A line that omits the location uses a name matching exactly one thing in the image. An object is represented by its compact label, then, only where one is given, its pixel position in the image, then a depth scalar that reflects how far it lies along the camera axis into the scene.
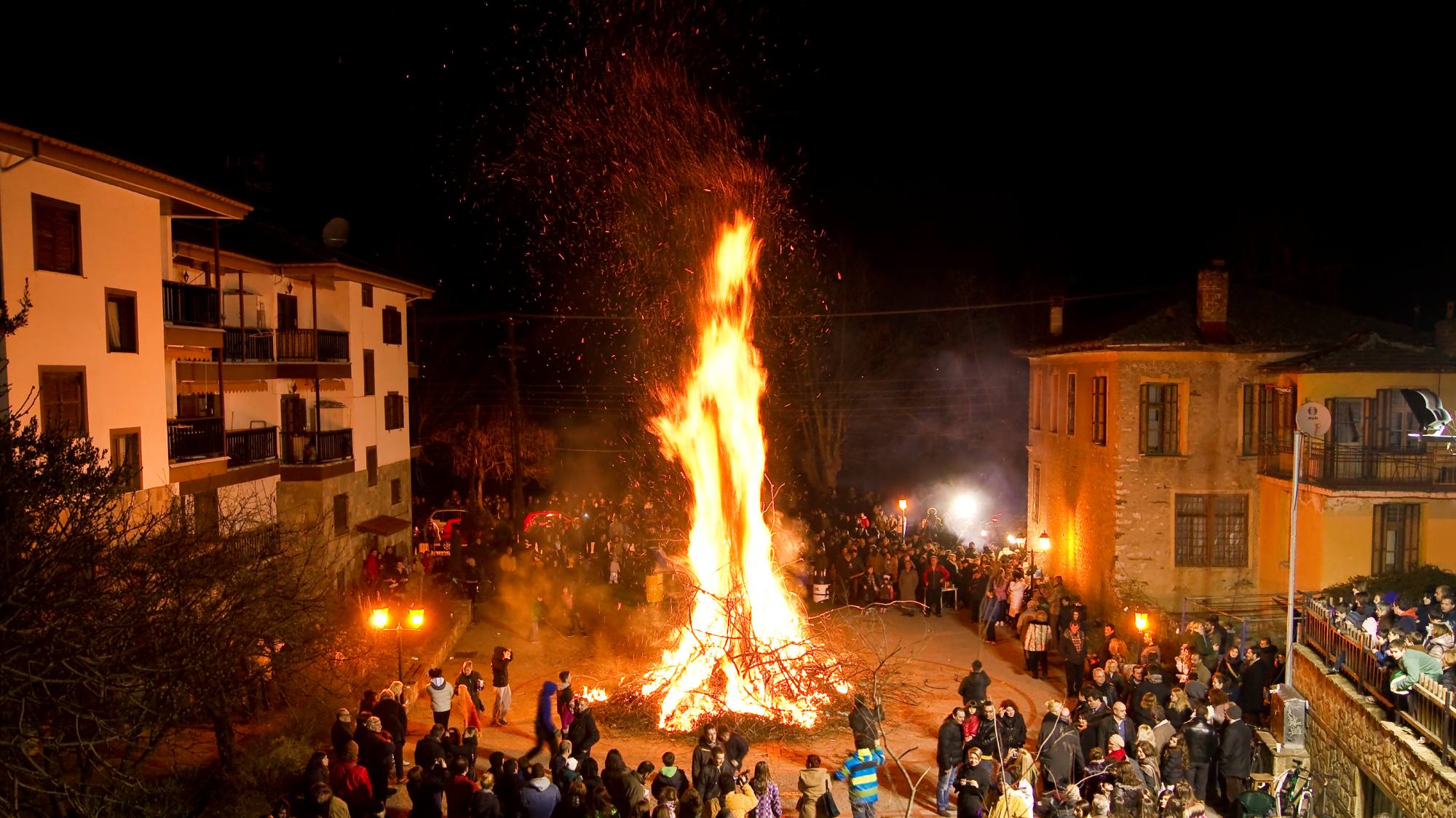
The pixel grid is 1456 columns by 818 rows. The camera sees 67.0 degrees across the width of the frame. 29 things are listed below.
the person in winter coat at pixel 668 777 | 12.98
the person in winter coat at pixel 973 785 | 12.45
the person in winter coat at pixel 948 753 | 14.50
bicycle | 14.55
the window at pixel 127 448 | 18.58
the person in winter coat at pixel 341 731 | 13.68
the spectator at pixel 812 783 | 12.99
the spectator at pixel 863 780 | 13.02
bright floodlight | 42.07
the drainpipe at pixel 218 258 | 21.64
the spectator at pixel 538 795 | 12.46
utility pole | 38.25
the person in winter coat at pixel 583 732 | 15.06
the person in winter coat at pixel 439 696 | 16.95
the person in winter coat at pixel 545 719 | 16.42
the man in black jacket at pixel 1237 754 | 14.41
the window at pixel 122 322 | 18.88
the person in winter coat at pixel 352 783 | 12.90
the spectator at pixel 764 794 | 12.68
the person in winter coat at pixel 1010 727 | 14.92
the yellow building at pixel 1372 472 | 22.97
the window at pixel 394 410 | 33.50
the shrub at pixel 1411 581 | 20.59
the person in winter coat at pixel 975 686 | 16.88
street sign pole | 15.93
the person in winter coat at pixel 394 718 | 15.52
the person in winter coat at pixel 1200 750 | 14.83
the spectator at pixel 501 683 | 18.59
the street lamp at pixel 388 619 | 17.94
